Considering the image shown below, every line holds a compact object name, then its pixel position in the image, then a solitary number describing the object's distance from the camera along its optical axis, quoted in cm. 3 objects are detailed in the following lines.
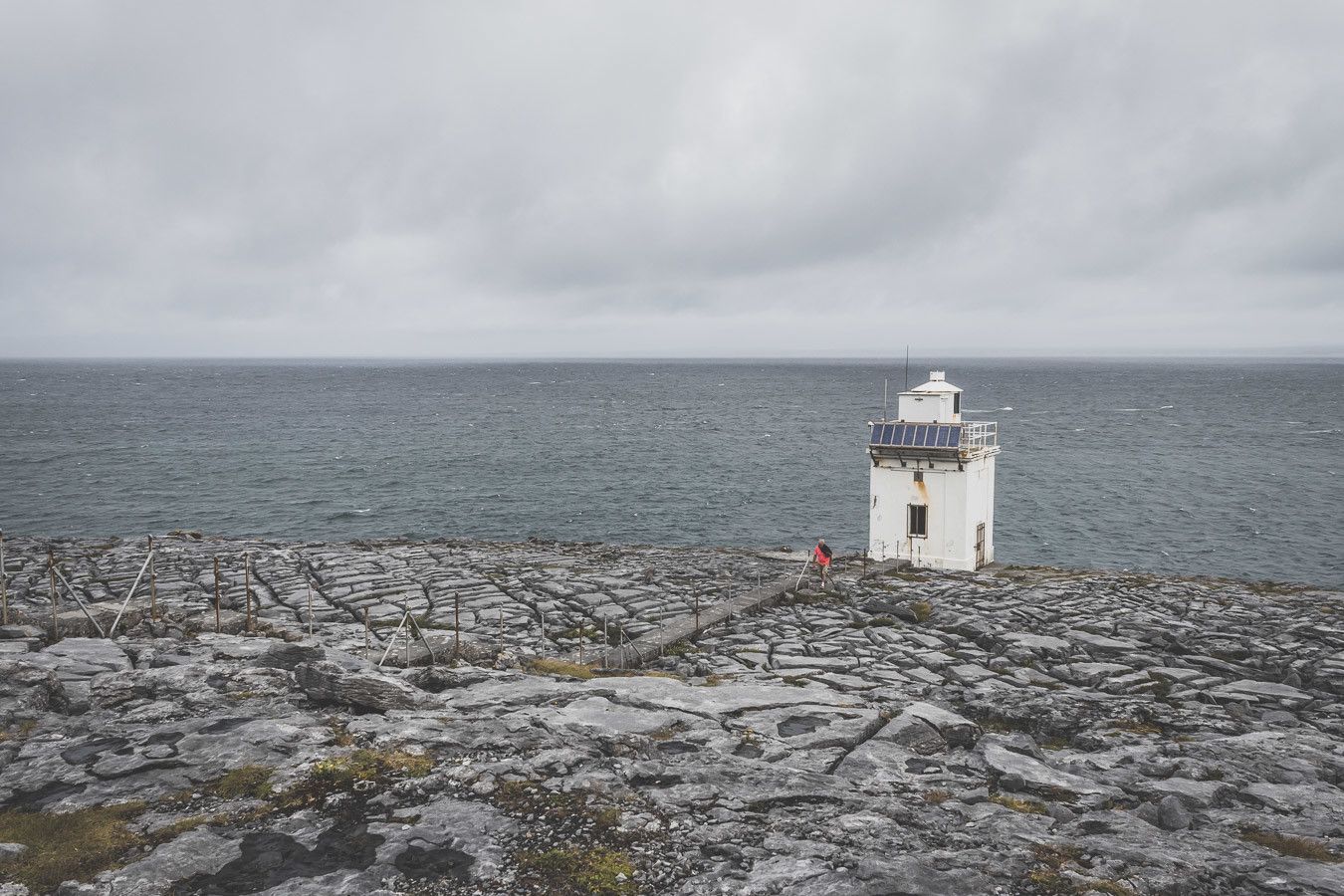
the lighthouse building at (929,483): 2902
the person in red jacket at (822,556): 2264
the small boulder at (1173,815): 849
